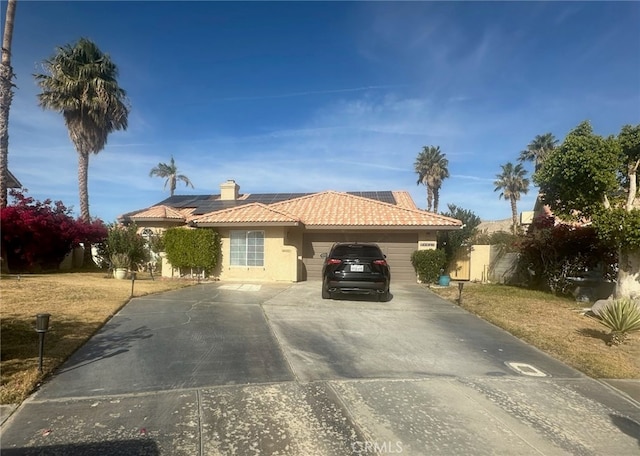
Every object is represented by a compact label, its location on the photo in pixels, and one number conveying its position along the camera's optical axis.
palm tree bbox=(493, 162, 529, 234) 42.66
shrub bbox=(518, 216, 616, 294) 13.20
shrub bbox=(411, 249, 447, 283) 15.73
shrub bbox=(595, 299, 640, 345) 7.00
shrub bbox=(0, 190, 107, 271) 15.62
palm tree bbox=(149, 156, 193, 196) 54.22
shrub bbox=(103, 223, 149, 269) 16.61
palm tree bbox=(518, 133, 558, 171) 36.97
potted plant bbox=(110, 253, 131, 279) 15.23
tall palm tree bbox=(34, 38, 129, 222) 21.27
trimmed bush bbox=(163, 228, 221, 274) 15.43
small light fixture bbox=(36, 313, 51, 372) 4.72
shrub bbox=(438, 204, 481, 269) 18.70
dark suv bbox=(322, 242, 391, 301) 10.49
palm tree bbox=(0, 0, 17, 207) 15.75
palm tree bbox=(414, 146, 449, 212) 42.12
